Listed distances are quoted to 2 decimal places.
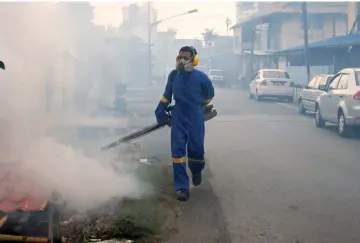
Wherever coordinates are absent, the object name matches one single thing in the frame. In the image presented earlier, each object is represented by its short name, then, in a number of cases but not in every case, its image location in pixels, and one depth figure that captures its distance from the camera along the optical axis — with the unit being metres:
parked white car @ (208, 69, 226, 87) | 46.09
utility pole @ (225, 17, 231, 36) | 87.12
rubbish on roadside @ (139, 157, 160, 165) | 8.17
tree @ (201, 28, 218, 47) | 80.31
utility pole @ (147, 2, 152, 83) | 37.30
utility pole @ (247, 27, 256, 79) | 43.53
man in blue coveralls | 5.79
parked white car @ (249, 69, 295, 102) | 23.56
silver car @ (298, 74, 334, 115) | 15.55
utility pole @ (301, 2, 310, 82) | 25.52
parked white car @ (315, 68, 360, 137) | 11.12
